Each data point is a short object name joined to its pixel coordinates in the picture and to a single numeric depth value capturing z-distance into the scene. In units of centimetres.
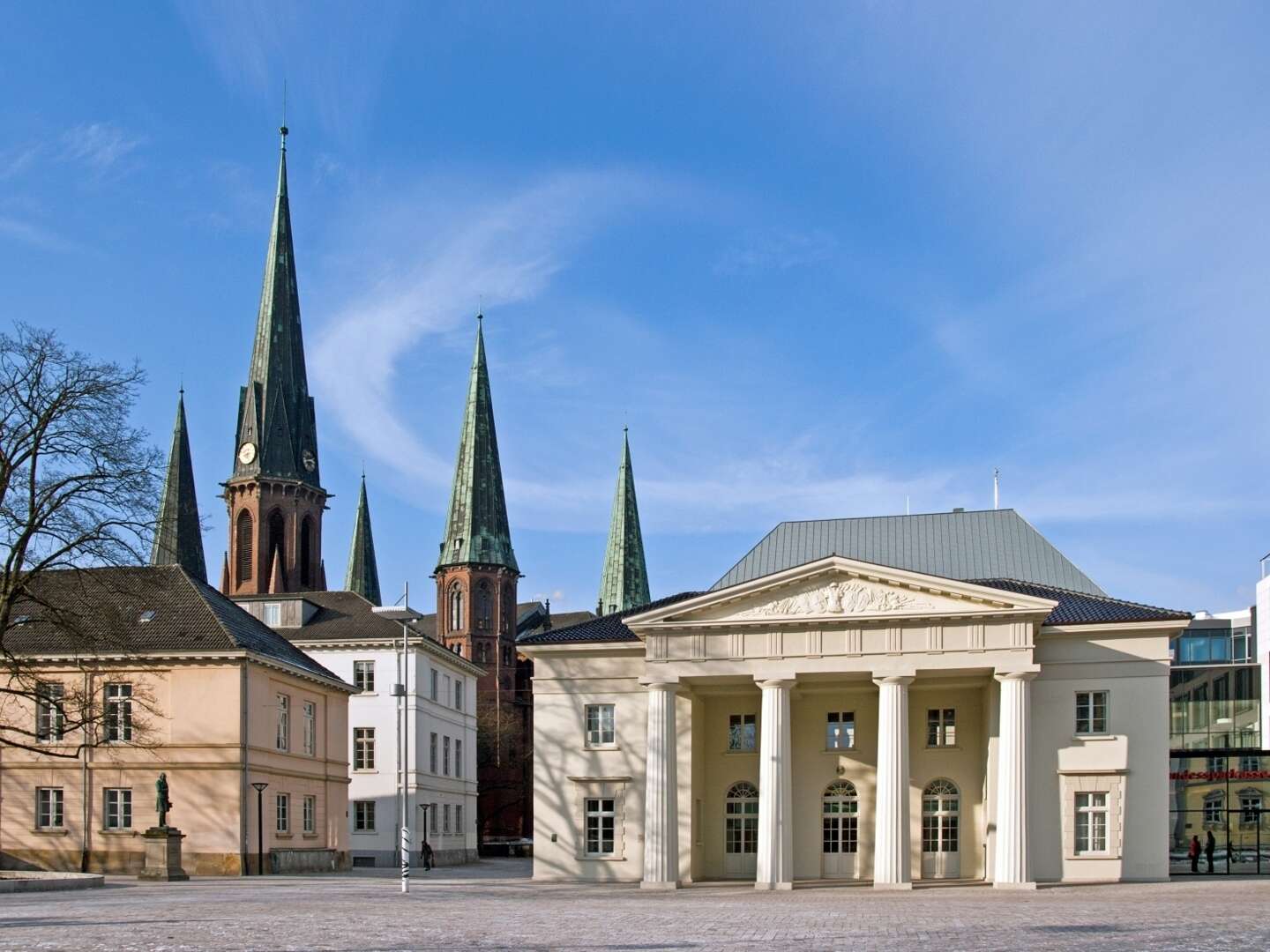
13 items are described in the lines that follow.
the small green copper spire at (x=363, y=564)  12794
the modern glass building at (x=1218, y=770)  5156
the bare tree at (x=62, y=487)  3828
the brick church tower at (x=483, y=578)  12019
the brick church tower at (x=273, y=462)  10656
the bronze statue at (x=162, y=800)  4403
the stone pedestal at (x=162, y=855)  4244
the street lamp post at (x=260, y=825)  4853
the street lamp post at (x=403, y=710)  3614
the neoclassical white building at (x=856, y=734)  4319
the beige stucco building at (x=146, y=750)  4819
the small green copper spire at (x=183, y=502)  10494
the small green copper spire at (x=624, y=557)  13738
